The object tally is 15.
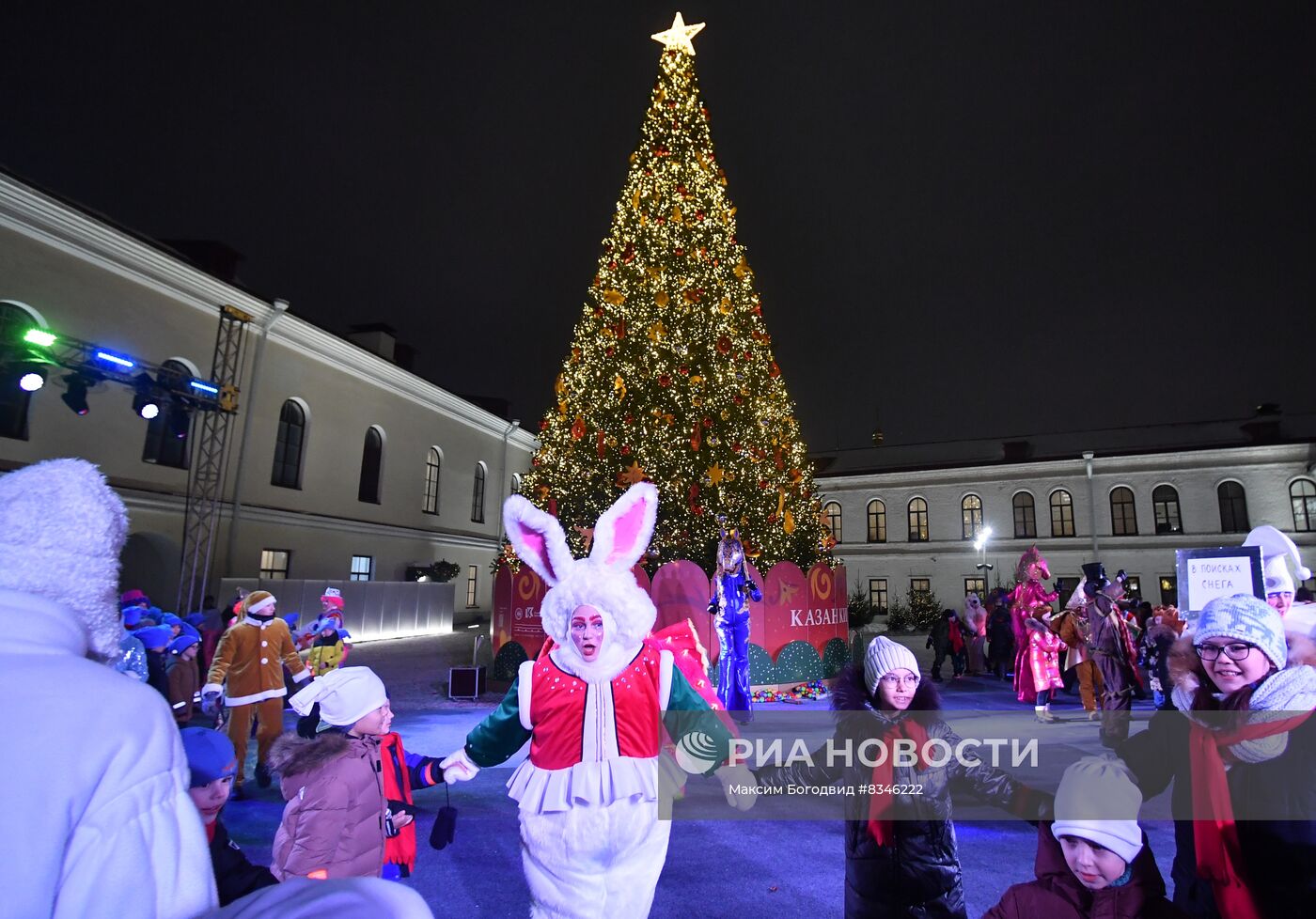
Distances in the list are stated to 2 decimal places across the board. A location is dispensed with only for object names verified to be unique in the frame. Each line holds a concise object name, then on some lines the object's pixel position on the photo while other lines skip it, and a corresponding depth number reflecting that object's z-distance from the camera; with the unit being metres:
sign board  4.73
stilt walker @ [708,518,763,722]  8.36
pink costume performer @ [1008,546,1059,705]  10.14
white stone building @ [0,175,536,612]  14.12
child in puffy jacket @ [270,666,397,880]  2.63
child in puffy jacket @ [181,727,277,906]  1.93
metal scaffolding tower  15.55
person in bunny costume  2.74
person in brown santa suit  6.03
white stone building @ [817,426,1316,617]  28.20
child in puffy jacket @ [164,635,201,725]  7.18
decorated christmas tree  13.25
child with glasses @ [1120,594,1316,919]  2.16
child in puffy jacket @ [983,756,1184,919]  1.99
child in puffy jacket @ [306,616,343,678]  7.67
